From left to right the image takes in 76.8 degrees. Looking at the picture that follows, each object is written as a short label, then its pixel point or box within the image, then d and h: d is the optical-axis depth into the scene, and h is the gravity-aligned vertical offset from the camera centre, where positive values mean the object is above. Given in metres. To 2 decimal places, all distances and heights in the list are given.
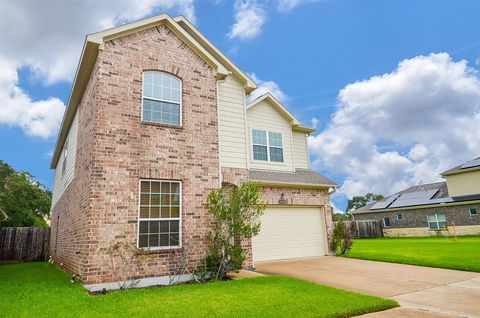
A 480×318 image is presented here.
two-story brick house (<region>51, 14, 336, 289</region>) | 7.75 +2.31
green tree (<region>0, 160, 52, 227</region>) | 27.08 +3.48
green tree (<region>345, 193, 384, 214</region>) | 64.91 +5.02
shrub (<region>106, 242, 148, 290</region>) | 7.38 -0.70
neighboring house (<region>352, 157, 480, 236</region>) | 25.17 +1.22
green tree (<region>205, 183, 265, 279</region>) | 8.24 +0.08
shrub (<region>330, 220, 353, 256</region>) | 13.26 -0.67
